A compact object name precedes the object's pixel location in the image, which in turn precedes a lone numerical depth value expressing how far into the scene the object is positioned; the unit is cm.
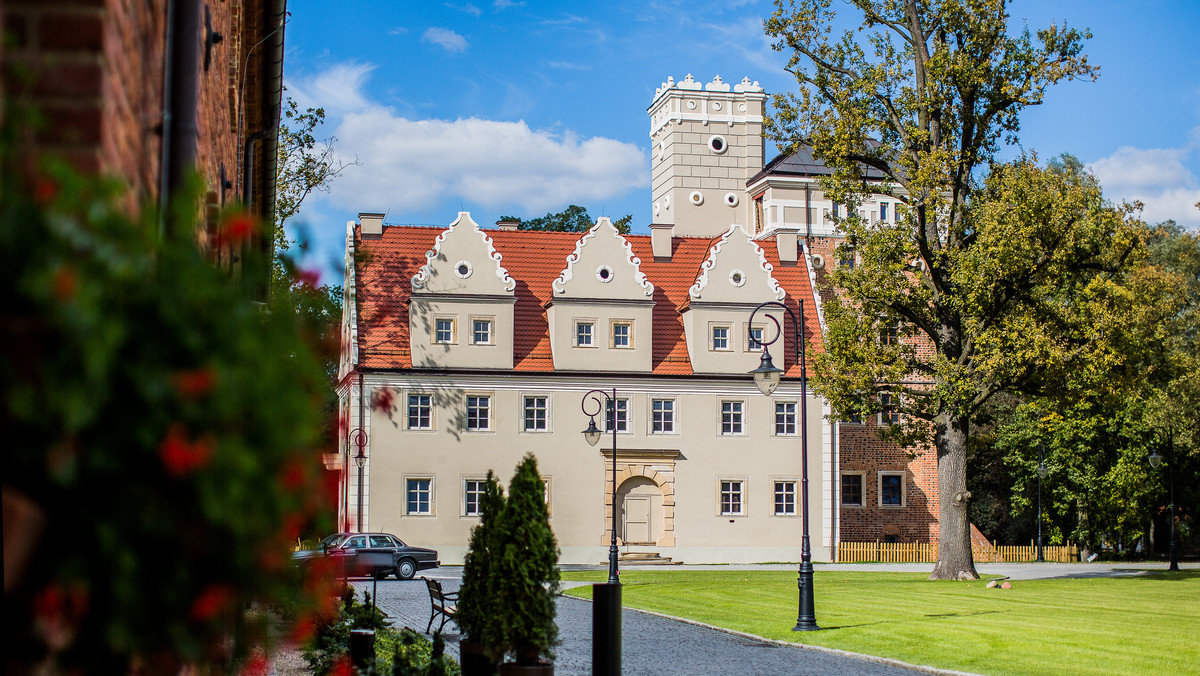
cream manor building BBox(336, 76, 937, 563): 4325
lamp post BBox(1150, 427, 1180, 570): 4341
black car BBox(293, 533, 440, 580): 3606
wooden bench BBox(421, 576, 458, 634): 1738
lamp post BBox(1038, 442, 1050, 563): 4844
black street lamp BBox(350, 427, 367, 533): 3913
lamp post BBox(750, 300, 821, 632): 1956
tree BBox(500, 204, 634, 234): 8700
